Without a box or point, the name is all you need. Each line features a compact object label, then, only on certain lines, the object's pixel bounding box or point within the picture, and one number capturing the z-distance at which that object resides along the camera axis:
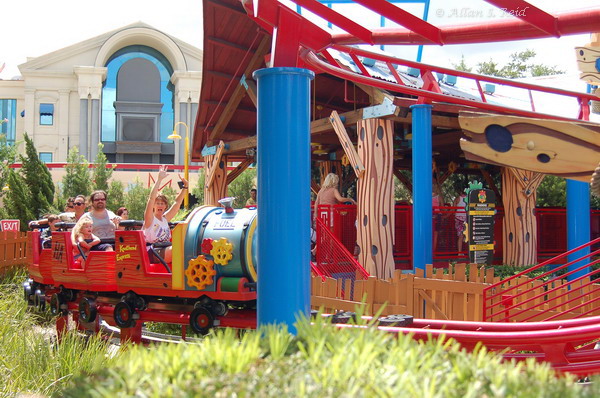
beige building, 46.81
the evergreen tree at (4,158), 32.53
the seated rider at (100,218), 8.25
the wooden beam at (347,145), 10.66
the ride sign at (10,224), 16.55
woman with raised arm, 7.07
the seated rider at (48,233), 8.88
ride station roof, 3.22
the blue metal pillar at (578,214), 11.96
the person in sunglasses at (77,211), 9.73
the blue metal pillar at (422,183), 10.50
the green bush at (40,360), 4.73
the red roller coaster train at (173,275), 6.16
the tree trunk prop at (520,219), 13.13
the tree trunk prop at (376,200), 10.45
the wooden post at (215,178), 15.80
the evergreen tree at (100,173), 28.61
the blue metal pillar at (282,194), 3.41
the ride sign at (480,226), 9.76
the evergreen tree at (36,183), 24.19
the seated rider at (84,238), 7.80
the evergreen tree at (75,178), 27.66
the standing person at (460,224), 13.09
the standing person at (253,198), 12.87
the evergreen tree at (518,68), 34.78
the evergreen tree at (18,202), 23.66
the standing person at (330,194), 11.67
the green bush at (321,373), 1.74
